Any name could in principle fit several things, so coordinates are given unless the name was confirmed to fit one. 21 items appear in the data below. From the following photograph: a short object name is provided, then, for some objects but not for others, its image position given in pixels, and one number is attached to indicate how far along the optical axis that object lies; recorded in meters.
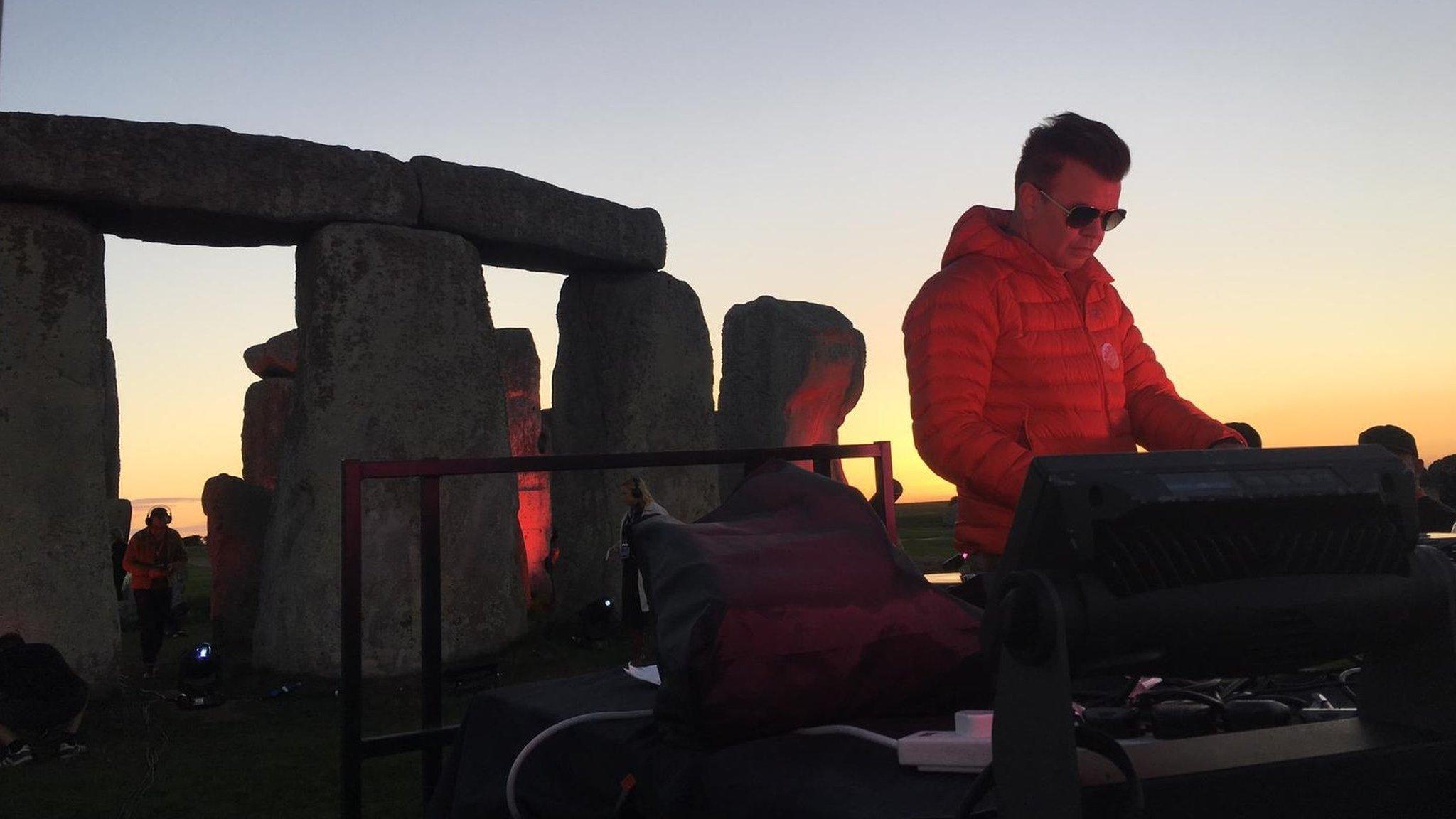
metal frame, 2.27
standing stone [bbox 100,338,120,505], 14.04
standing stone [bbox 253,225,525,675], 7.09
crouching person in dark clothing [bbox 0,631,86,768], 5.33
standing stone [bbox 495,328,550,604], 12.98
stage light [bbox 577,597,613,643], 8.10
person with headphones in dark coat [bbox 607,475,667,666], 7.18
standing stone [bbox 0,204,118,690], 6.44
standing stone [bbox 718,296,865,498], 12.47
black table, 1.06
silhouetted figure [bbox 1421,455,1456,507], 5.97
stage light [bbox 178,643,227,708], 6.36
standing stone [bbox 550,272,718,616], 8.98
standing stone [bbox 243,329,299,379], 15.29
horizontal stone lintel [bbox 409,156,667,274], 7.71
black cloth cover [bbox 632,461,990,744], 1.39
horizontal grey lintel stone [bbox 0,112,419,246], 6.55
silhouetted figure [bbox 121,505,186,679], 7.82
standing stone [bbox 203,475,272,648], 9.59
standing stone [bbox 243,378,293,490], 15.11
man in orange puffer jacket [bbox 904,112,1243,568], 2.33
